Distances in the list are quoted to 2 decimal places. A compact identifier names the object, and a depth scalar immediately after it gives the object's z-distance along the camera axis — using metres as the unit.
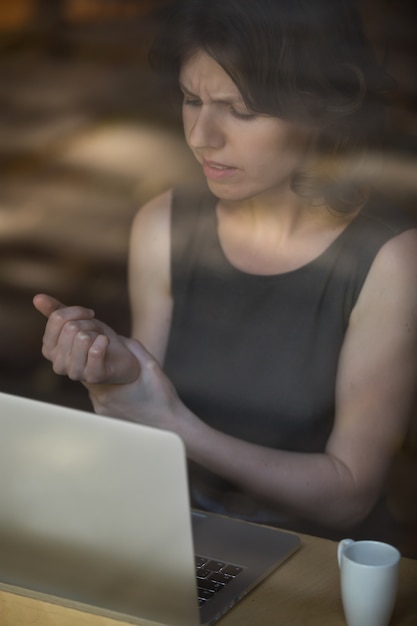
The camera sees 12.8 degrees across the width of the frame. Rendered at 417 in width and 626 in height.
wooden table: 1.84
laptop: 1.76
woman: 2.02
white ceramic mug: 1.79
